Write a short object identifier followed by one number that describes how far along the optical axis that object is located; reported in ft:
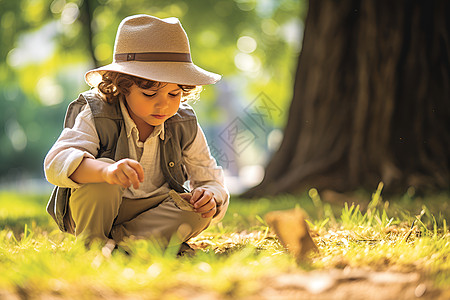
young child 7.20
